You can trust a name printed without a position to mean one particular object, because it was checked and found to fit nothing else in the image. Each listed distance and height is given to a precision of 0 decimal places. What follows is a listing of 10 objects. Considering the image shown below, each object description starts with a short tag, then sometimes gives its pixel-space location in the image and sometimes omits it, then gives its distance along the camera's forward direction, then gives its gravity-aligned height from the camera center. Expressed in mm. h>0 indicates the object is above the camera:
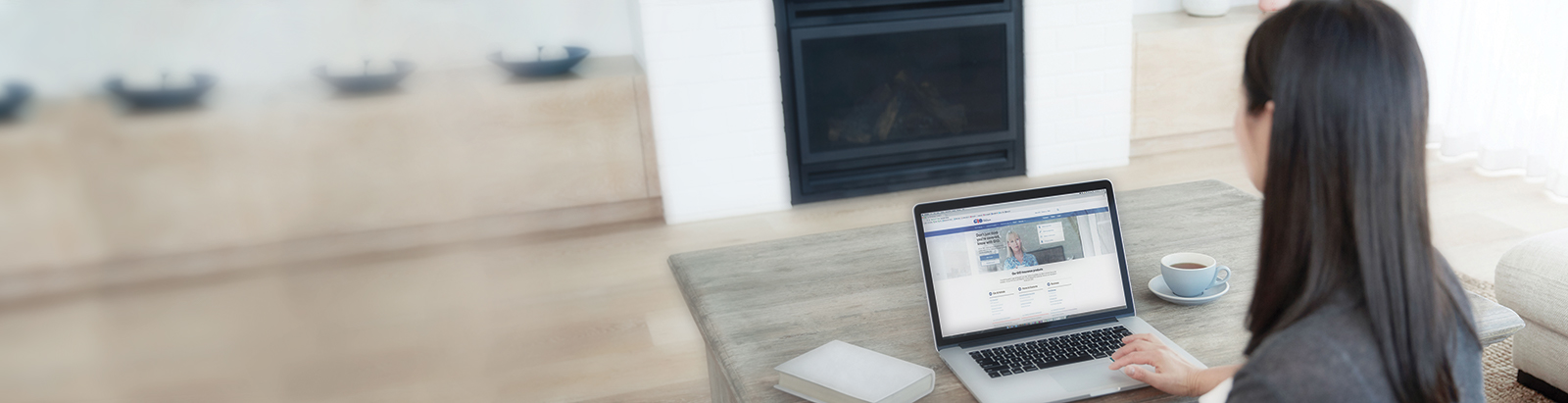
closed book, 1086 -355
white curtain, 3406 -317
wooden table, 1227 -335
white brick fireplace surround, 3385 -160
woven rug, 2033 -779
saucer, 1323 -355
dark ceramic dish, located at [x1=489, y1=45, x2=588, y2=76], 3406 +44
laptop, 1229 -294
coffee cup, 1305 -326
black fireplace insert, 3518 -162
